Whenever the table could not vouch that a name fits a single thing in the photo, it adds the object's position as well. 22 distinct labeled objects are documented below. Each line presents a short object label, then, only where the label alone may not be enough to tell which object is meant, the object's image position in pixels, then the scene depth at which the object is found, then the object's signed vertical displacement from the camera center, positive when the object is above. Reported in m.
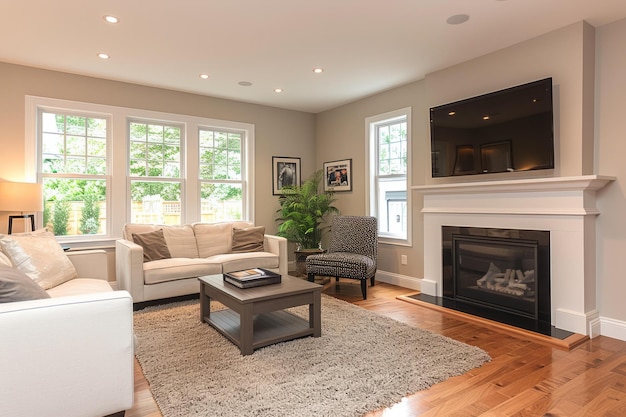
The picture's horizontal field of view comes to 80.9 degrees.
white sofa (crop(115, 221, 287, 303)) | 3.58 -0.55
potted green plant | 5.34 -0.08
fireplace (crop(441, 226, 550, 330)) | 3.15 -0.62
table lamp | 3.37 +0.13
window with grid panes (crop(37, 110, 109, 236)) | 4.14 +0.46
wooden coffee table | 2.53 -0.77
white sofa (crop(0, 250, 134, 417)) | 1.43 -0.61
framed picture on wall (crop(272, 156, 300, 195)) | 5.70 +0.58
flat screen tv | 3.08 +0.71
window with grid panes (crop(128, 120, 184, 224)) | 4.65 +0.49
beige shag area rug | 1.90 -1.00
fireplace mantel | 2.90 -0.13
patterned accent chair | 4.07 -0.55
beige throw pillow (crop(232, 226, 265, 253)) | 4.59 -0.39
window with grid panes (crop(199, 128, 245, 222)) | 5.15 +0.50
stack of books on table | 2.84 -0.55
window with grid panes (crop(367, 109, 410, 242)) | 4.74 +0.48
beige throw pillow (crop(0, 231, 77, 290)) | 2.51 -0.34
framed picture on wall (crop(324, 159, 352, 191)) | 5.46 +0.51
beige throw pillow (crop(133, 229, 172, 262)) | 3.93 -0.39
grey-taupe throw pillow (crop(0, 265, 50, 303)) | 1.57 -0.34
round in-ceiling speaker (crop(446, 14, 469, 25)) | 2.86 +1.49
